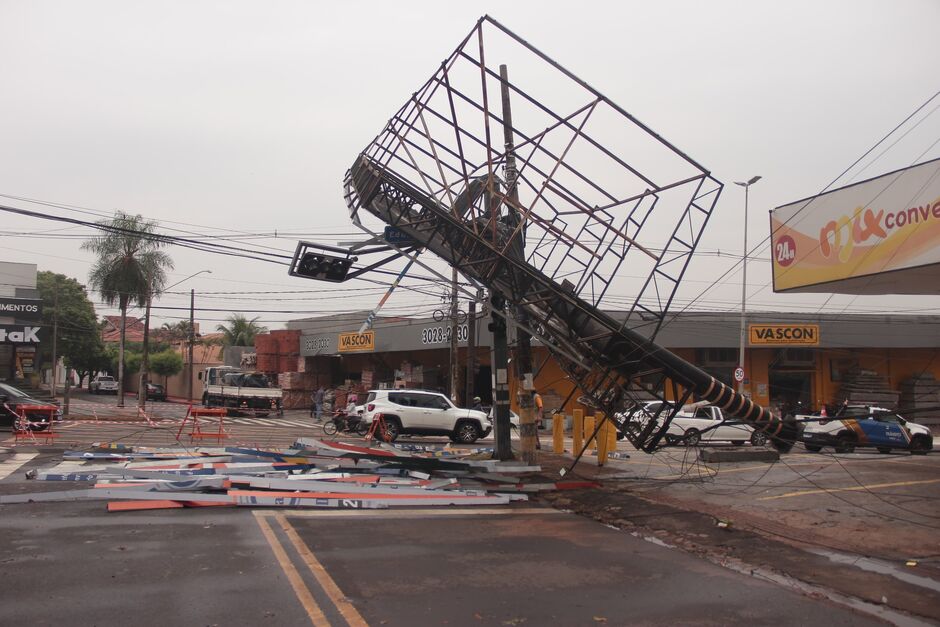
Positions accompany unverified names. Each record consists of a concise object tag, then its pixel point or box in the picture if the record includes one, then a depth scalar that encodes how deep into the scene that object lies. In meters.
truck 39.03
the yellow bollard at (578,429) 17.44
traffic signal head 14.41
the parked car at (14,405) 22.04
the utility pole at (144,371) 39.50
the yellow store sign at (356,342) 40.22
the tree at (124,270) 43.41
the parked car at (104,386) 67.06
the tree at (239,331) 68.25
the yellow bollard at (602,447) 16.05
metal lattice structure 12.15
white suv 24.41
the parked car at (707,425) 25.61
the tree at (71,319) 61.06
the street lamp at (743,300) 28.62
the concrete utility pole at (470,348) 27.73
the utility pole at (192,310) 45.62
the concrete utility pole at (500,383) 15.95
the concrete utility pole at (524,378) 14.61
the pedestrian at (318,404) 37.63
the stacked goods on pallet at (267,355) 46.75
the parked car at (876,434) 21.84
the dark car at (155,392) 59.77
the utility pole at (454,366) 29.94
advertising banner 15.20
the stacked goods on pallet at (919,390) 36.88
